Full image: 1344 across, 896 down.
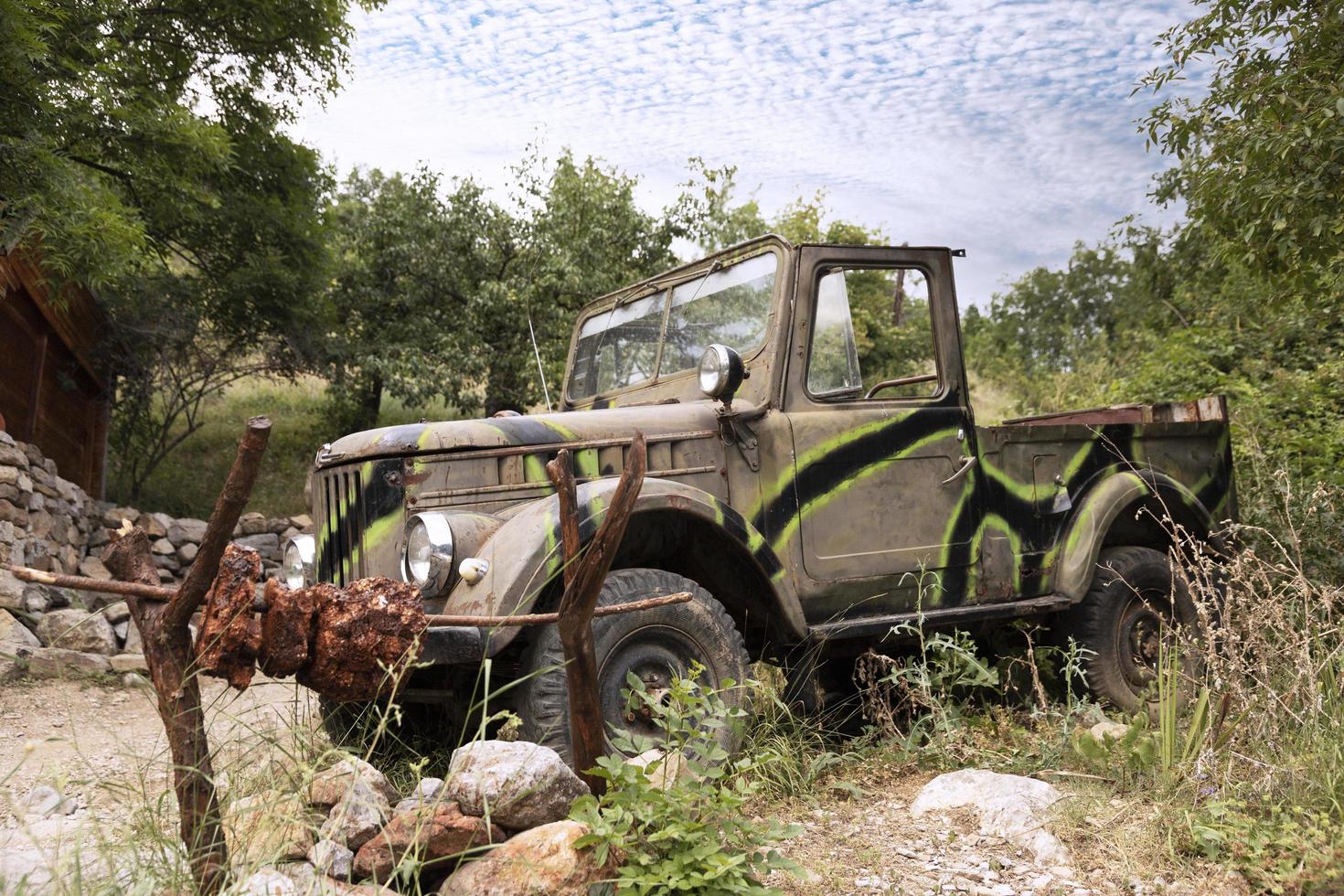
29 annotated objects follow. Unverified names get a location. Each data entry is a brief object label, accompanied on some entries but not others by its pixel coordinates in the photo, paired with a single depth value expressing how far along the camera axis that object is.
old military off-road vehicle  3.87
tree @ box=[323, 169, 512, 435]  16.58
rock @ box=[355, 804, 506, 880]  2.79
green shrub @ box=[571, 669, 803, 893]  2.74
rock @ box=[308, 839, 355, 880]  2.58
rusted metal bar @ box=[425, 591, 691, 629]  2.61
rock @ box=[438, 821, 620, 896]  2.71
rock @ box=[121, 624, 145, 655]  8.69
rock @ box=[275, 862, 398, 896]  2.40
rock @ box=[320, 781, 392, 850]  2.74
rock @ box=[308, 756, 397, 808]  3.01
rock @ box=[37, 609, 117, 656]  8.11
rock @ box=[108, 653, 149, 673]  7.99
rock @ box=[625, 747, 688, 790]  3.07
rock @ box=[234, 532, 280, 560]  13.52
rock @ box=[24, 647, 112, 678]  7.38
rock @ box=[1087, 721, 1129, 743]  4.27
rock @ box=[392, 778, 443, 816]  2.89
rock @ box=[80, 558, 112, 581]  10.45
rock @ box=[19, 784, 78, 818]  4.20
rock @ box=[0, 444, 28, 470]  9.39
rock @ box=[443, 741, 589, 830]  2.89
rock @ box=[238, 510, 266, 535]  13.72
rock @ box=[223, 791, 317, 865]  2.63
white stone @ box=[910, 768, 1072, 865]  3.52
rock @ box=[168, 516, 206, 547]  12.65
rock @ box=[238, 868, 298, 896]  2.42
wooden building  10.93
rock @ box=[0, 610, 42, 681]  7.27
